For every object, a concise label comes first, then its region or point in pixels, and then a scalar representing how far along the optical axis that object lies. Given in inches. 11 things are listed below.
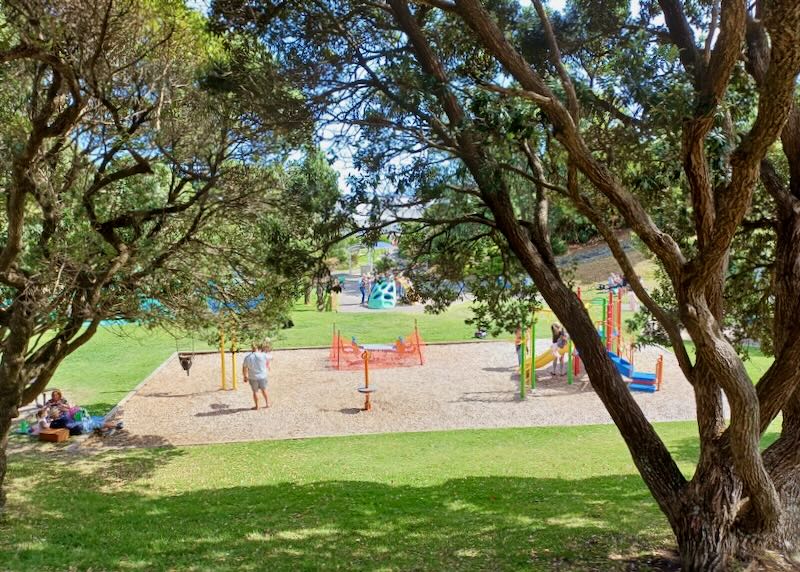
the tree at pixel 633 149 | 188.5
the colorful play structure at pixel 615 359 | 657.0
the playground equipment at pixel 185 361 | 695.7
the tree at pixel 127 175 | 283.7
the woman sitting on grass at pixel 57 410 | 535.8
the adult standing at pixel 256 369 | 589.0
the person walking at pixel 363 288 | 1503.4
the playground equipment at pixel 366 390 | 600.7
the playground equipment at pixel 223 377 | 684.4
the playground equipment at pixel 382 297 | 1416.1
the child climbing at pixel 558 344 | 718.5
